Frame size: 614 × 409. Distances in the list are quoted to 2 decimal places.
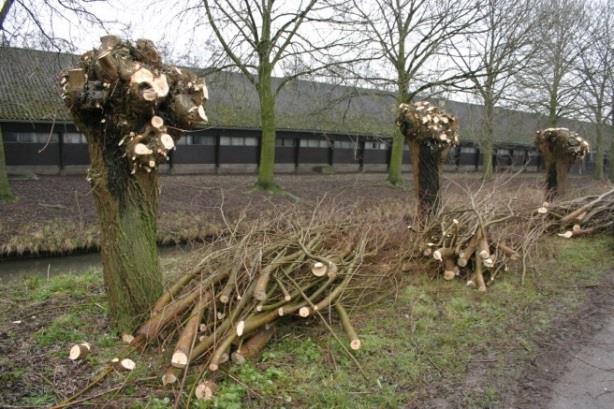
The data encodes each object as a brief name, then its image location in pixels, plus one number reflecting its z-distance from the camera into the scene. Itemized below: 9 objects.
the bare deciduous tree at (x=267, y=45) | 13.84
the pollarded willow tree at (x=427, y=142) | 7.57
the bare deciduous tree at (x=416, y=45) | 14.95
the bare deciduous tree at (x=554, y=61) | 16.36
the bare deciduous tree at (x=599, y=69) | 21.98
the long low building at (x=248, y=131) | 15.82
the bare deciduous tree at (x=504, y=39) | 14.90
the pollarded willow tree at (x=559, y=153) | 11.08
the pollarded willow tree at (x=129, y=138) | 3.65
